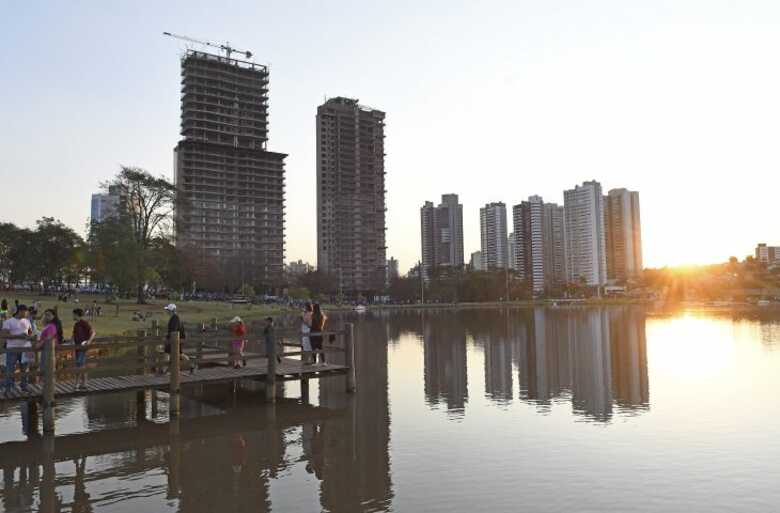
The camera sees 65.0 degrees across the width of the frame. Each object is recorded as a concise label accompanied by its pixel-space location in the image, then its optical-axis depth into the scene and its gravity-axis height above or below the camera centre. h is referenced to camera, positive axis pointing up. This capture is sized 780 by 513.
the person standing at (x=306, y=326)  23.28 -1.19
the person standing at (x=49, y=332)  15.98 -0.95
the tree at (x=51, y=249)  89.38 +7.35
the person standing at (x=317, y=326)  23.39 -1.19
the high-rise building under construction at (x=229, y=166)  177.88 +39.60
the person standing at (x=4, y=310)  24.23 -0.42
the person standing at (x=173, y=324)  19.30 -0.87
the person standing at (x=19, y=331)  16.86 -0.87
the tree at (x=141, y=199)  69.12 +11.39
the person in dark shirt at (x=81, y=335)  18.58 -1.16
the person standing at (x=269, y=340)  20.34 -1.47
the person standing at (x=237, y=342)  21.24 -1.63
